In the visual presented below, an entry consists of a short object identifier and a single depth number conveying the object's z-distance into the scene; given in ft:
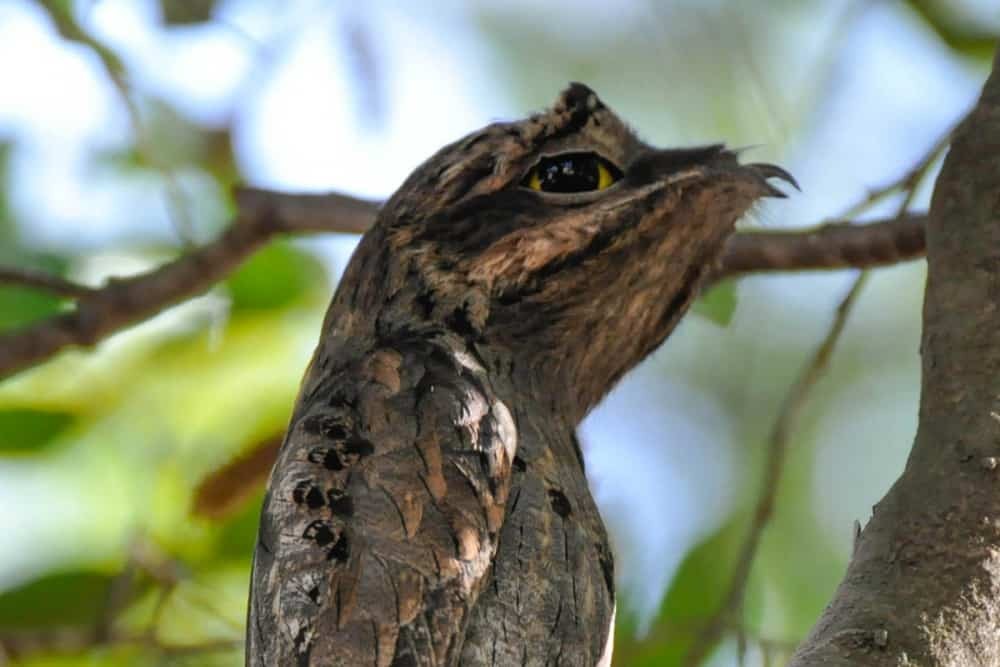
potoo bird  17.11
